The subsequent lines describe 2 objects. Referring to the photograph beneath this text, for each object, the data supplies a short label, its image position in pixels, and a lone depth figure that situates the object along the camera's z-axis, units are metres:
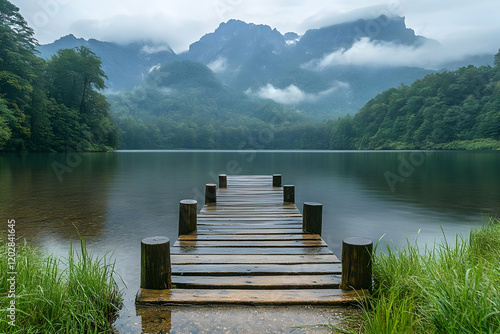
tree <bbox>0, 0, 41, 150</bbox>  39.75
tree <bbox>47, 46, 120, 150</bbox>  54.72
